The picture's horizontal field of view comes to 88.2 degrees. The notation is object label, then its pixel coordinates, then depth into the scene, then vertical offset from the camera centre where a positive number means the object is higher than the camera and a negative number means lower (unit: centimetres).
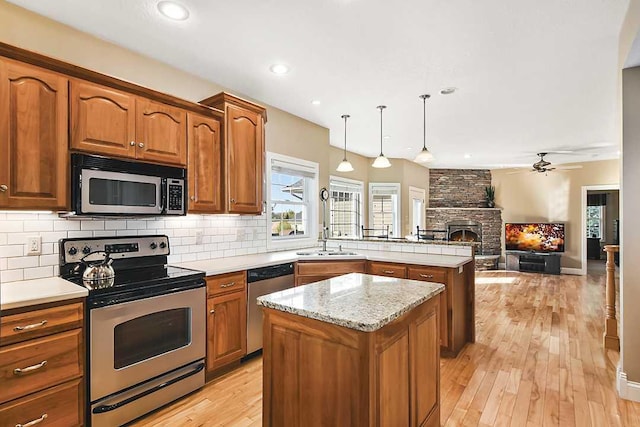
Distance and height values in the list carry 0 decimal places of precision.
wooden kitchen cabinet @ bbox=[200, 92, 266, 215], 309 +60
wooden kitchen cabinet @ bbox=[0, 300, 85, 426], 166 -81
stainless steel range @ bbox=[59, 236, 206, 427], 198 -78
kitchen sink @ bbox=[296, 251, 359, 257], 376 -47
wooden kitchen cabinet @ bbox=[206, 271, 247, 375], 265 -89
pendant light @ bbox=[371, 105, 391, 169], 395 +62
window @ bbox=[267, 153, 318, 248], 412 +17
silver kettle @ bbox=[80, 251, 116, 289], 210 -41
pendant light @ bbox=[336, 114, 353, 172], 431 +62
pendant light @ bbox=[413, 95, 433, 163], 363 +64
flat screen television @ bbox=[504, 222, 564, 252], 802 -57
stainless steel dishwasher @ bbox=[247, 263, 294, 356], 297 -73
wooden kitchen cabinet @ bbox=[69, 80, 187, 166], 219 +64
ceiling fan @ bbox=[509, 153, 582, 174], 697 +109
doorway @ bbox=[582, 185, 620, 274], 1007 -29
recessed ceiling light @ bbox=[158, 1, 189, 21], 213 +135
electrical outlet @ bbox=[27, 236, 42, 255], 218 -22
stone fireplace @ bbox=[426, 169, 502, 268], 885 +9
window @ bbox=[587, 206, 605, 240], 1031 -26
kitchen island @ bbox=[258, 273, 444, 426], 141 -68
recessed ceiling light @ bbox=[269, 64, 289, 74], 303 +135
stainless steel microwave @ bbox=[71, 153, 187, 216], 215 +19
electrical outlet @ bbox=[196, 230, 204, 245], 320 -22
